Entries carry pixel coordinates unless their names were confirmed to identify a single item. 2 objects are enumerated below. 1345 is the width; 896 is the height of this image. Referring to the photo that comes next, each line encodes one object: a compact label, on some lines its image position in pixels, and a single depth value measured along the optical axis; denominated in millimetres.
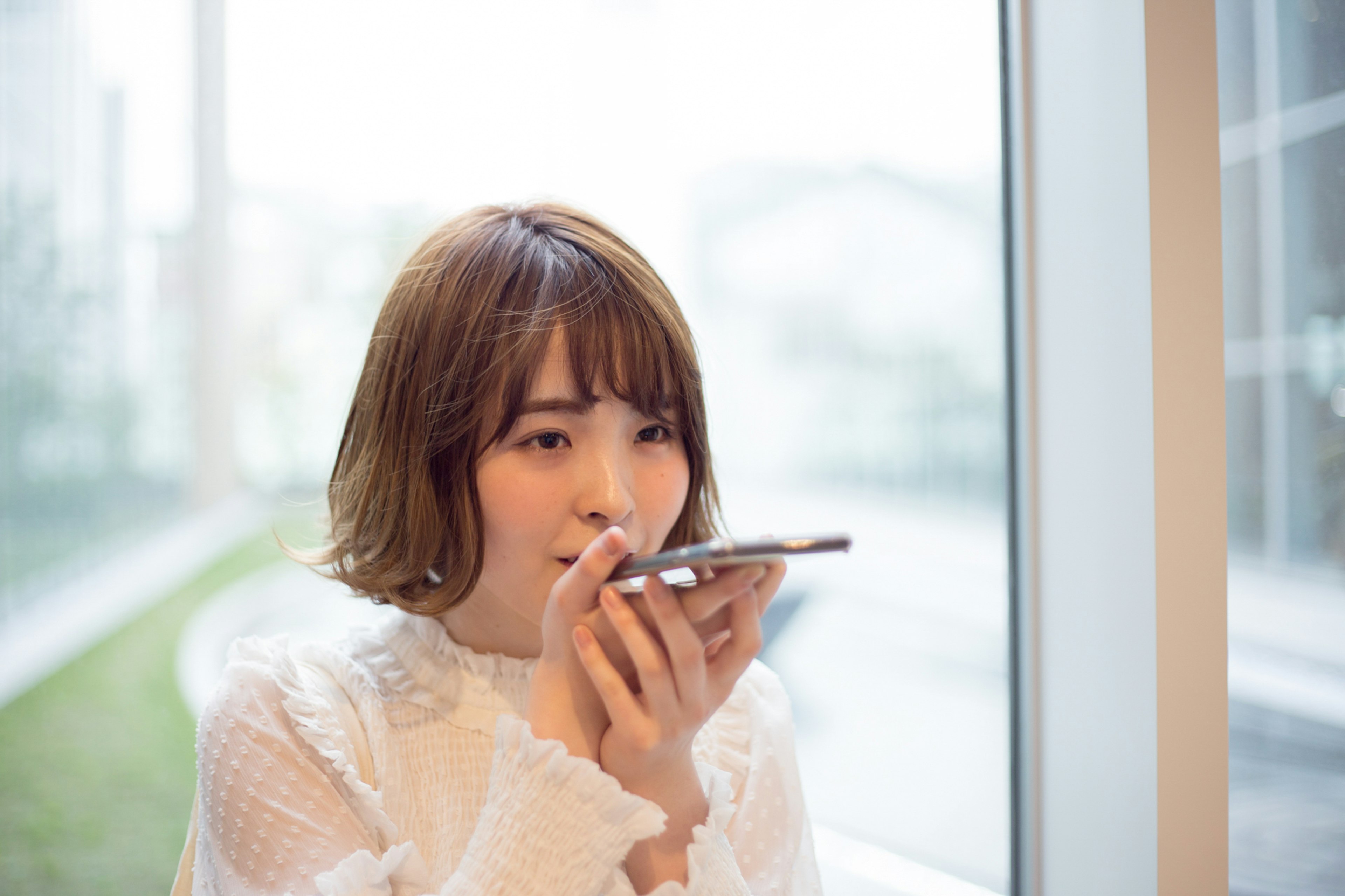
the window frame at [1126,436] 800
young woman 620
